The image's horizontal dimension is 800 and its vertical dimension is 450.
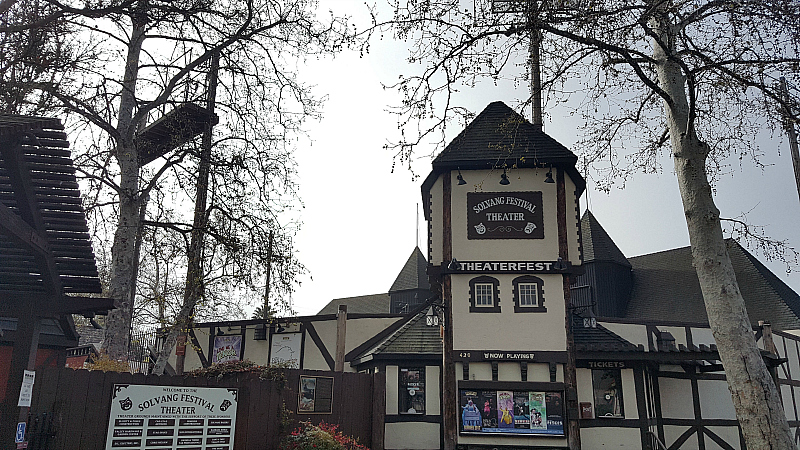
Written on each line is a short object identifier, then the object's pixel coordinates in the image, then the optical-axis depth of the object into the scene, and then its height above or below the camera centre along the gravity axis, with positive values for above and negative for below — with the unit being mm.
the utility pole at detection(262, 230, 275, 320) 12602 +2869
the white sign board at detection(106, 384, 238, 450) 8219 -192
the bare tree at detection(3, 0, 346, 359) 11031 +4847
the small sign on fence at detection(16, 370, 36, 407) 6293 +128
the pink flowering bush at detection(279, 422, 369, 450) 9523 -513
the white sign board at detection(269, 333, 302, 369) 19672 +1720
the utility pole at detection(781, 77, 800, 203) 8227 +3754
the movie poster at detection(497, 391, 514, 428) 14898 -29
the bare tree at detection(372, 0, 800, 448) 6566 +3939
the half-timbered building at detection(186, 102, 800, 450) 15078 +1505
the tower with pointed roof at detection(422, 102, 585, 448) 14992 +3020
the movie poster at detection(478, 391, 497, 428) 14961 +12
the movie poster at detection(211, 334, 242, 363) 20609 +1778
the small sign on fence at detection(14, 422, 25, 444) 6480 -317
